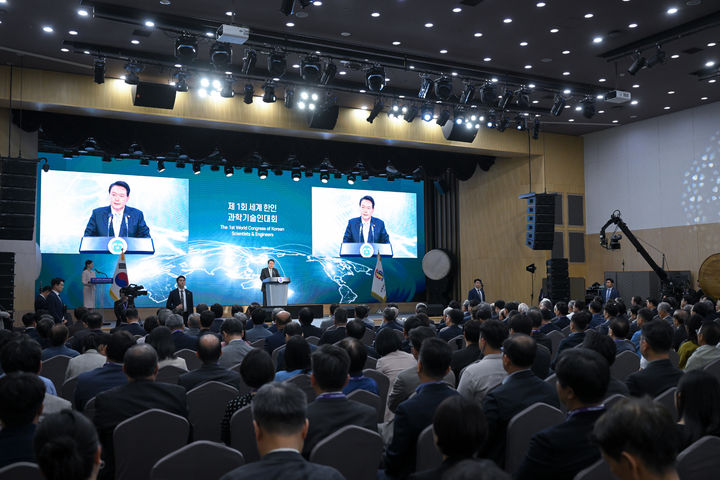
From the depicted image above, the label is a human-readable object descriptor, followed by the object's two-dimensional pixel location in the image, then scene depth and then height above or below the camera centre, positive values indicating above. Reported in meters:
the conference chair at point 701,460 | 2.31 -0.72
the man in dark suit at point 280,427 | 1.83 -0.51
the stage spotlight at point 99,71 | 10.06 +3.28
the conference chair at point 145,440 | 2.88 -0.80
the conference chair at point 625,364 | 5.20 -0.82
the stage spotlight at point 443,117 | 12.45 +3.10
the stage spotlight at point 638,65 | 10.14 +3.38
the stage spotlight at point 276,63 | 9.51 +3.20
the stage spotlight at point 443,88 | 11.05 +3.27
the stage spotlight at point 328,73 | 10.27 +3.32
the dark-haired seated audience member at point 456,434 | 1.89 -0.51
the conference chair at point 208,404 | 3.86 -0.85
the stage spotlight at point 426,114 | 12.43 +3.14
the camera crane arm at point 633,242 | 14.24 +0.67
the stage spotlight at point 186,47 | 8.91 +3.24
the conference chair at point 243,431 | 3.18 -0.84
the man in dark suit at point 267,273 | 13.79 -0.07
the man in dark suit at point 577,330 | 5.81 -0.61
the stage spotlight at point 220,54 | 8.93 +3.15
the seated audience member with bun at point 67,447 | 1.61 -0.47
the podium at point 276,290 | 13.61 -0.44
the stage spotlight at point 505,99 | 11.60 +3.25
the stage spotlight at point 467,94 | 11.63 +3.36
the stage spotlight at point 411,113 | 12.42 +3.18
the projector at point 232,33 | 8.16 +3.15
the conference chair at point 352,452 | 2.55 -0.77
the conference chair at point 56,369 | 5.05 -0.81
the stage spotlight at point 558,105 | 12.03 +3.23
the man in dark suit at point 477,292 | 15.21 -0.56
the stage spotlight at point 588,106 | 12.12 +3.22
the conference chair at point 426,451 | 2.74 -0.82
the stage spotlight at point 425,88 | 11.16 +3.33
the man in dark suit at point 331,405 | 2.85 -0.64
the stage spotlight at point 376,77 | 10.47 +3.27
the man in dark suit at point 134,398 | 3.22 -0.68
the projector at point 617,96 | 11.24 +3.16
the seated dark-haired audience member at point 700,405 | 2.61 -0.58
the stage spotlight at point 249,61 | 9.49 +3.23
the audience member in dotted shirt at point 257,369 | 3.52 -0.56
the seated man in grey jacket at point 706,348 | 4.86 -0.63
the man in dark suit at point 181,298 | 12.19 -0.56
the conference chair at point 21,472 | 2.15 -0.70
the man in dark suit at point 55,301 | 10.74 -0.53
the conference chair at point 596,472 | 2.17 -0.72
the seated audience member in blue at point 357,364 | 3.87 -0.60
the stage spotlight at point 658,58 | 9.97 +3.42
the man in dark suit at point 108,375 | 3.89 -0.67
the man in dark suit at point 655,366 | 3.92 -0.63
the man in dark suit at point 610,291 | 14.31 -0.51
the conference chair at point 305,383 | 3.95 -0.73
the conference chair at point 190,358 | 5.71 -0.81
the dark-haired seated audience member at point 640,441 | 1.52 -0.43
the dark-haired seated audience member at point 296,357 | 4.12 -0.59
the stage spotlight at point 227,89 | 10.68 +3.15
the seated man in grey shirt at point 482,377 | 3.81 -0.67
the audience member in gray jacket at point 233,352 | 5.35 -0.72
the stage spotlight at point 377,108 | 12.42 +3.31
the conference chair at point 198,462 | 2.33 -0.73
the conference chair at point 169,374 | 4.52 -0.76
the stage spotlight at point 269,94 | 10.97 +3.14
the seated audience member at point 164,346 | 4.70 -0.58
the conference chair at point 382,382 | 4.46 -0.82
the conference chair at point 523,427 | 2.90 -0.75
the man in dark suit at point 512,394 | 3.12 -0.65
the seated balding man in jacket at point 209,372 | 4.14 -0.69
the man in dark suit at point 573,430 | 2.33 -0.62
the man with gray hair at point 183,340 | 6.34 -0.72
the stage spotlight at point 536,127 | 13.35 +3.11
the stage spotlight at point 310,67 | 9.89 +3.27
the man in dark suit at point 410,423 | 2.84 -0.72
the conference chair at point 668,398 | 3.46 -0.73
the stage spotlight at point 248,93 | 11.17 +3.25
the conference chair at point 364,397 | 3.43 -0.71
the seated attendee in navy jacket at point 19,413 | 2.39 -0.56
